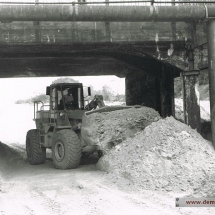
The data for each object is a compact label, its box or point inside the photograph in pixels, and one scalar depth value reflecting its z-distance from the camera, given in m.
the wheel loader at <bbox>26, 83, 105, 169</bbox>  10.37
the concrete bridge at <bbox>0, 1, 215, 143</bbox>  9.78
